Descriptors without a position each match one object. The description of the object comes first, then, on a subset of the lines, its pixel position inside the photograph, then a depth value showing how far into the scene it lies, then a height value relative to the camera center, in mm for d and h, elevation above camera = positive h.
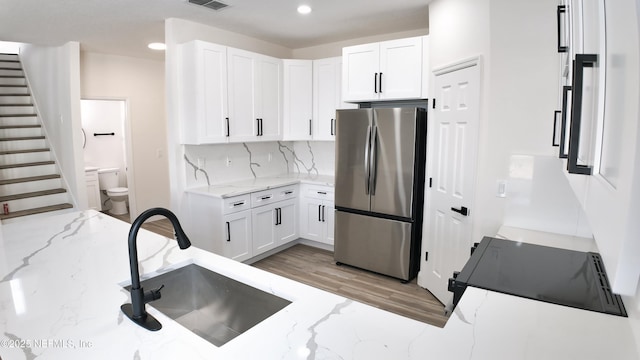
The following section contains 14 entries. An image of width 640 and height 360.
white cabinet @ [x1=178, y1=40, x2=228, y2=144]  3766 +581
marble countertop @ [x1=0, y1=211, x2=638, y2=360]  1085 -586
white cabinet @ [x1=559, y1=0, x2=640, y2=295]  497 +26
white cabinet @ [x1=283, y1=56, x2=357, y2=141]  4664 +612
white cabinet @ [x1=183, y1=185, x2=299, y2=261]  3834 -813
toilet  6414 -732
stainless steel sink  1614 -712
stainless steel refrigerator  3506 -396
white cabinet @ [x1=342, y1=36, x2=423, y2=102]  3621 +780
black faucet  1240 -509
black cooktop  1438 -564
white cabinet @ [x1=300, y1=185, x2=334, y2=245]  4539 -816
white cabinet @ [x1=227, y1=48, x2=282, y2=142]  4098 +593
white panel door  2818 -244
